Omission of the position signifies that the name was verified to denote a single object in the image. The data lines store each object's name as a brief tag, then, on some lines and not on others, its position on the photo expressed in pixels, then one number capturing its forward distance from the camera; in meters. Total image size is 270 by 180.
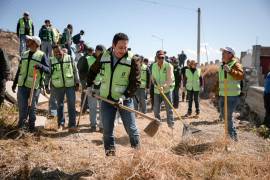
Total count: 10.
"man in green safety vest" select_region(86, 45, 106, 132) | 8.00
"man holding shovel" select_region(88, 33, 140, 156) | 4.98
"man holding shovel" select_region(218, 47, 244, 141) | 6.56
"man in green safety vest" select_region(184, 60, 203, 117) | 12.09
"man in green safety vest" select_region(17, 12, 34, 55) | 12.59
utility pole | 19.31
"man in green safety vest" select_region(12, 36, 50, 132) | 6.86
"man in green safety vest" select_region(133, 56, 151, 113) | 11.02
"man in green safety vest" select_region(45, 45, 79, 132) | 7.59
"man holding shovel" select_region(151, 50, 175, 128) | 8.38
